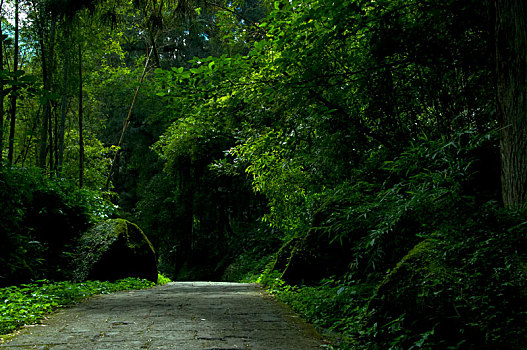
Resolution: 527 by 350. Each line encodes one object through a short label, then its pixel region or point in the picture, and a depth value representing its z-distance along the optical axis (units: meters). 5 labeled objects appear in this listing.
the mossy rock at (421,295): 2.49
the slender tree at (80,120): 11.73
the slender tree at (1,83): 3.34
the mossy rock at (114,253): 8.03
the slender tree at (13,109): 8.28
